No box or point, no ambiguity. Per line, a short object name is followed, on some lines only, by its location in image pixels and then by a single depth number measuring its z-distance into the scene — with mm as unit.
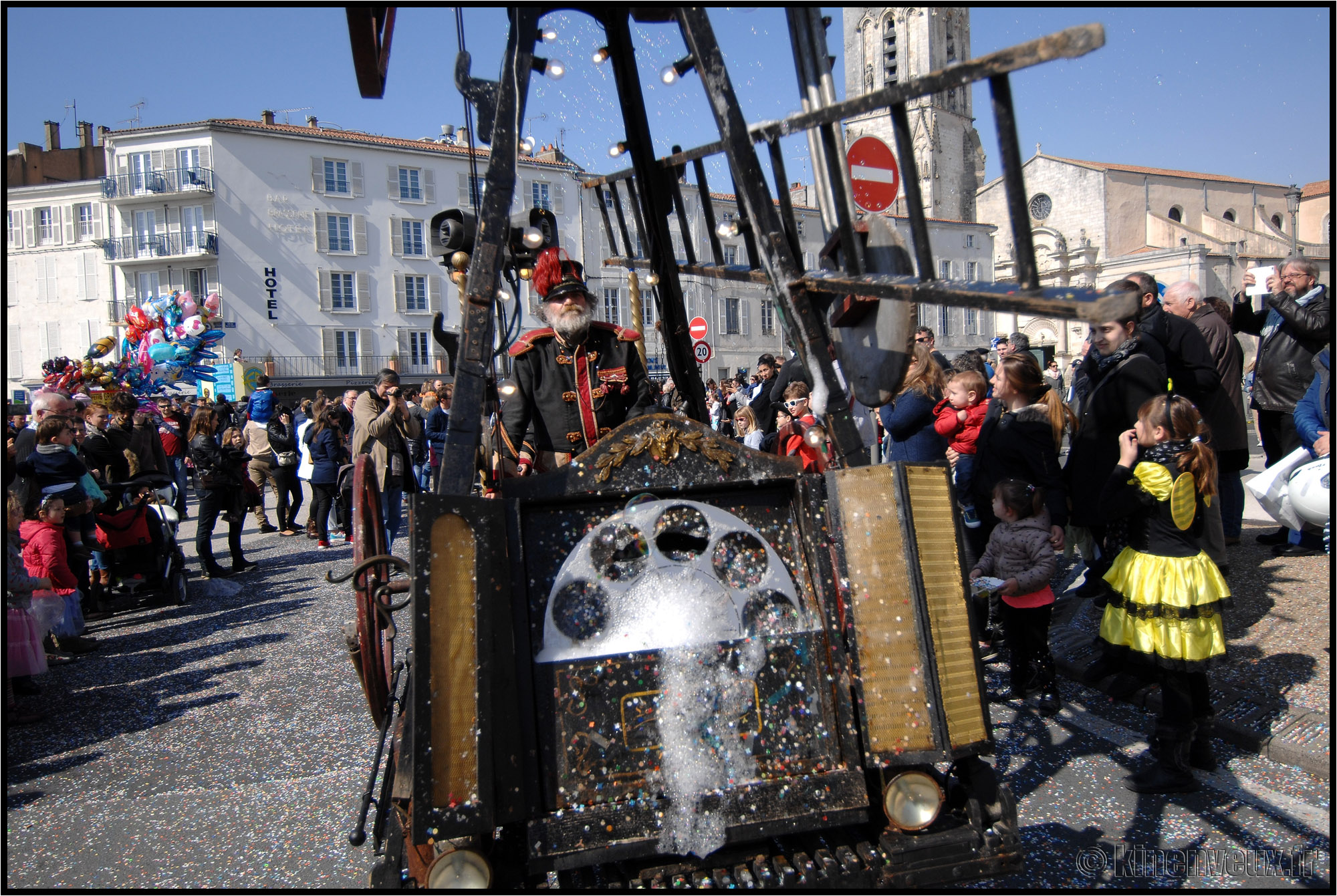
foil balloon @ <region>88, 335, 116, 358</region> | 14250
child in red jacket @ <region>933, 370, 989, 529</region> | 5527
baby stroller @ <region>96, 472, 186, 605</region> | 7254
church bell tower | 55562
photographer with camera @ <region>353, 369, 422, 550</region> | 8180
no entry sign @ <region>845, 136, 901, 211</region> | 4887
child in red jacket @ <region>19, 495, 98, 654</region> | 5781
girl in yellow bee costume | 3266
